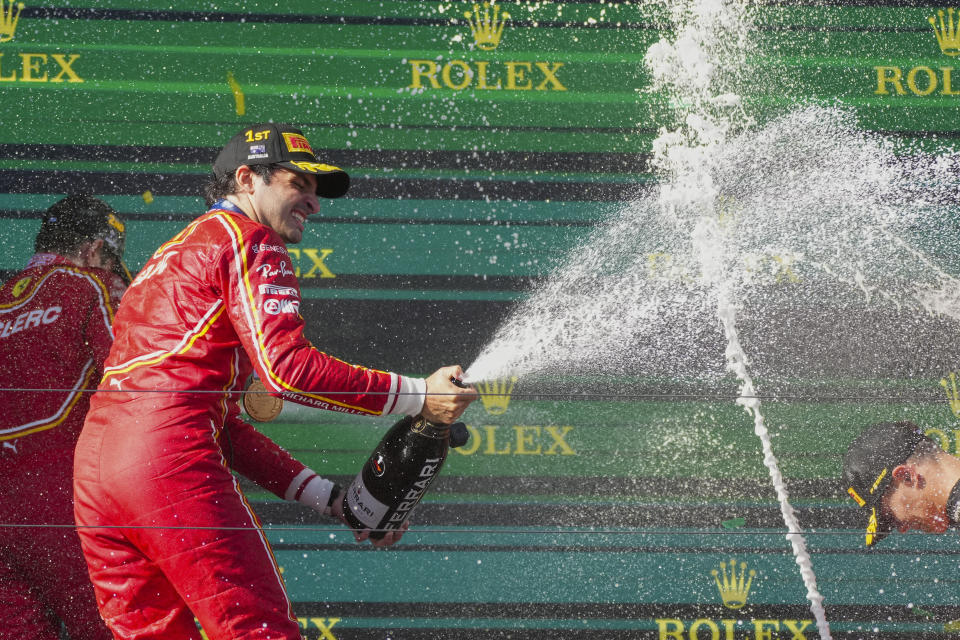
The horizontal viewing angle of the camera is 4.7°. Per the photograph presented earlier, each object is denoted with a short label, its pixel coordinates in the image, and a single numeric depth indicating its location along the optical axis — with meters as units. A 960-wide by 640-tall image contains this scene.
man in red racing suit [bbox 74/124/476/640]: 22.88
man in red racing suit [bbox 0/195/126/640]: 23.34
